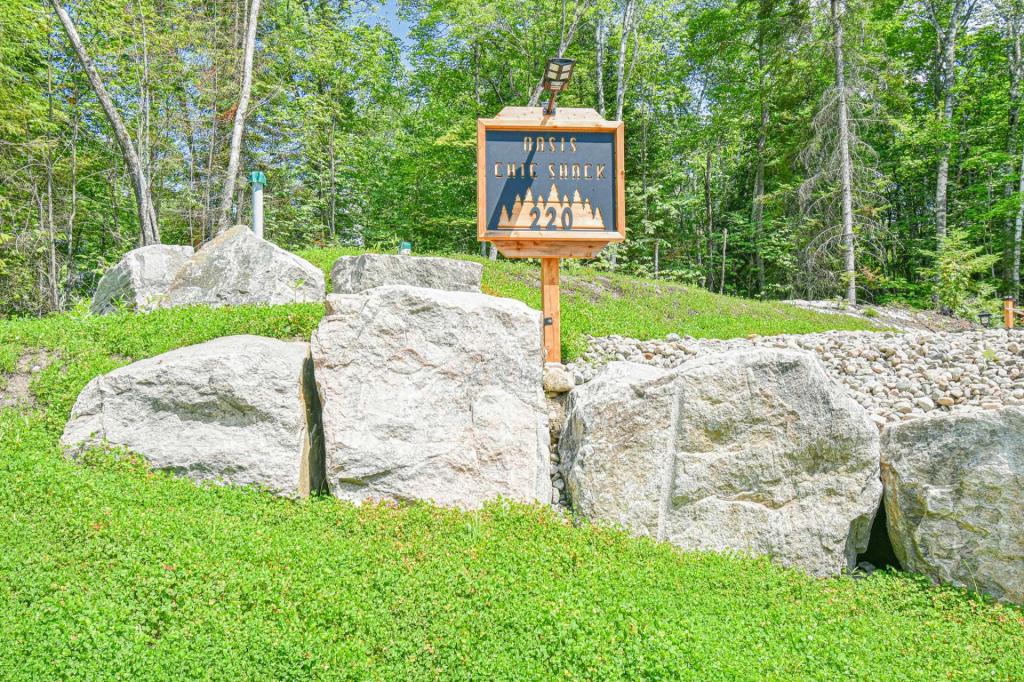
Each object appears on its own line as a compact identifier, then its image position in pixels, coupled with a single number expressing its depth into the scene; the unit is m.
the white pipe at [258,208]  11.25
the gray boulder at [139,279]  8.28
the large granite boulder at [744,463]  4.36
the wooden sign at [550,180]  5.84
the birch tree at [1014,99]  18.70
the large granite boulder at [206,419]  4.51
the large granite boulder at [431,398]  4.62
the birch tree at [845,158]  16.47
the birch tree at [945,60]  19.22
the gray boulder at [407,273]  7.99
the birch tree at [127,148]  11.46
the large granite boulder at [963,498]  3.97
